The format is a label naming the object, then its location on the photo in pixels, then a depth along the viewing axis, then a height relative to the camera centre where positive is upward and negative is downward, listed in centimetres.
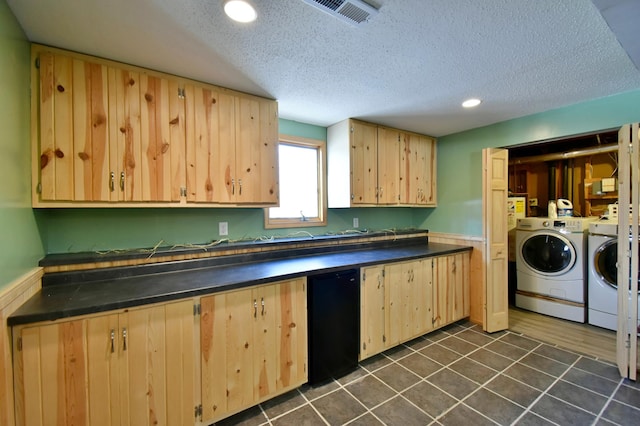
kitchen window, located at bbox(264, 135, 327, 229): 283 +27
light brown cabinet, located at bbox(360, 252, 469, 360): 235 -93
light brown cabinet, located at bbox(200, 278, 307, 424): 162 -92
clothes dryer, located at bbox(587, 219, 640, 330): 285 -79
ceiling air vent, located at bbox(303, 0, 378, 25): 121 +95
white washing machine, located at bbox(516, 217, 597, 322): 309 -78
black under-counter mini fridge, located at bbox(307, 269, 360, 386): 201 -92
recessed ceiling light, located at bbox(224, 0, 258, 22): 123 +97
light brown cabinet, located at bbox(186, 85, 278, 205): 197 +50
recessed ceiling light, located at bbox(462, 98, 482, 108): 239 +96
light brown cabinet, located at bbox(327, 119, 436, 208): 285 +49
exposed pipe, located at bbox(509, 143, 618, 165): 324 +70
